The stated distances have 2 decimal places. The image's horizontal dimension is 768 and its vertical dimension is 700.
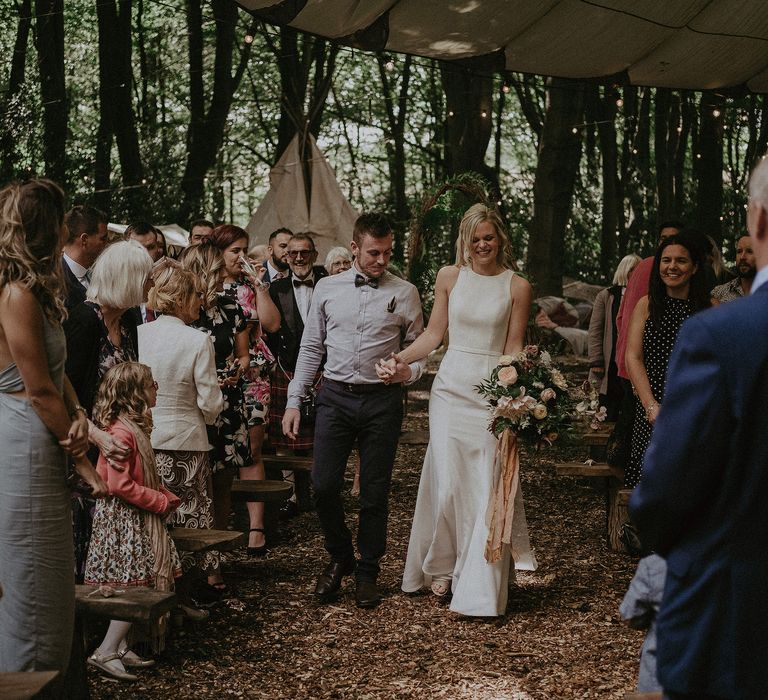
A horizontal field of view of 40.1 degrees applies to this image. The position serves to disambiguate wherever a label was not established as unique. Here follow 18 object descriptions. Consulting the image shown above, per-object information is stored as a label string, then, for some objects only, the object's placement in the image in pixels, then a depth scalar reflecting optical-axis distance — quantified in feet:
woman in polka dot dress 21.79
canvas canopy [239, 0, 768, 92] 27.07
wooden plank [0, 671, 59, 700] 10.36
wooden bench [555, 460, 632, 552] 25.27
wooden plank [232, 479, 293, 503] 22.79
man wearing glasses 28.81
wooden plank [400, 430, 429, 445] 42.37
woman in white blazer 19.54
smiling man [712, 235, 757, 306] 27.99
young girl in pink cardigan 16.58
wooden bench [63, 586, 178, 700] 14.35
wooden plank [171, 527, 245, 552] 18.30
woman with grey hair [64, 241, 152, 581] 16.30
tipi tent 54.65
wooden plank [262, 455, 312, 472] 26.94
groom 20.81
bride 21.07
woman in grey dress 11.80
